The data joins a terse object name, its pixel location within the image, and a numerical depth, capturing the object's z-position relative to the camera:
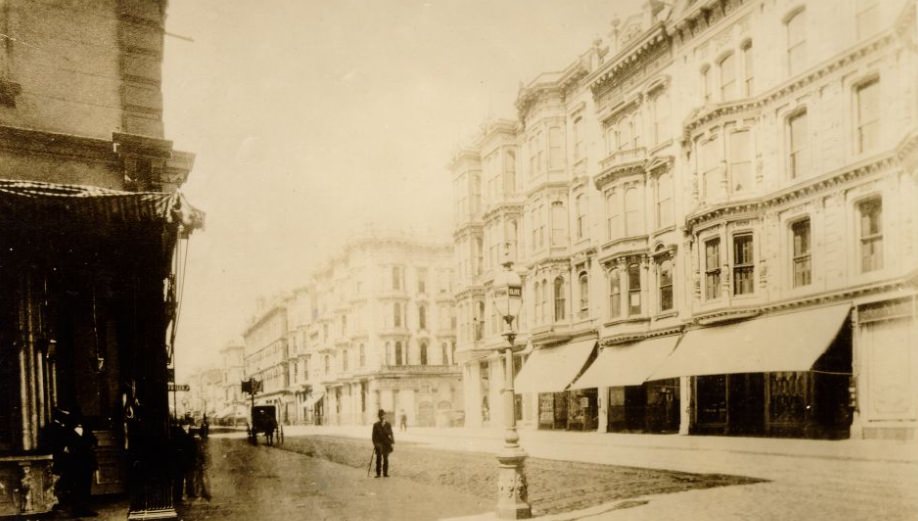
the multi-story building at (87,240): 7.26
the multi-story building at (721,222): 11.49
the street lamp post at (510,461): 9.02
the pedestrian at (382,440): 14.07
